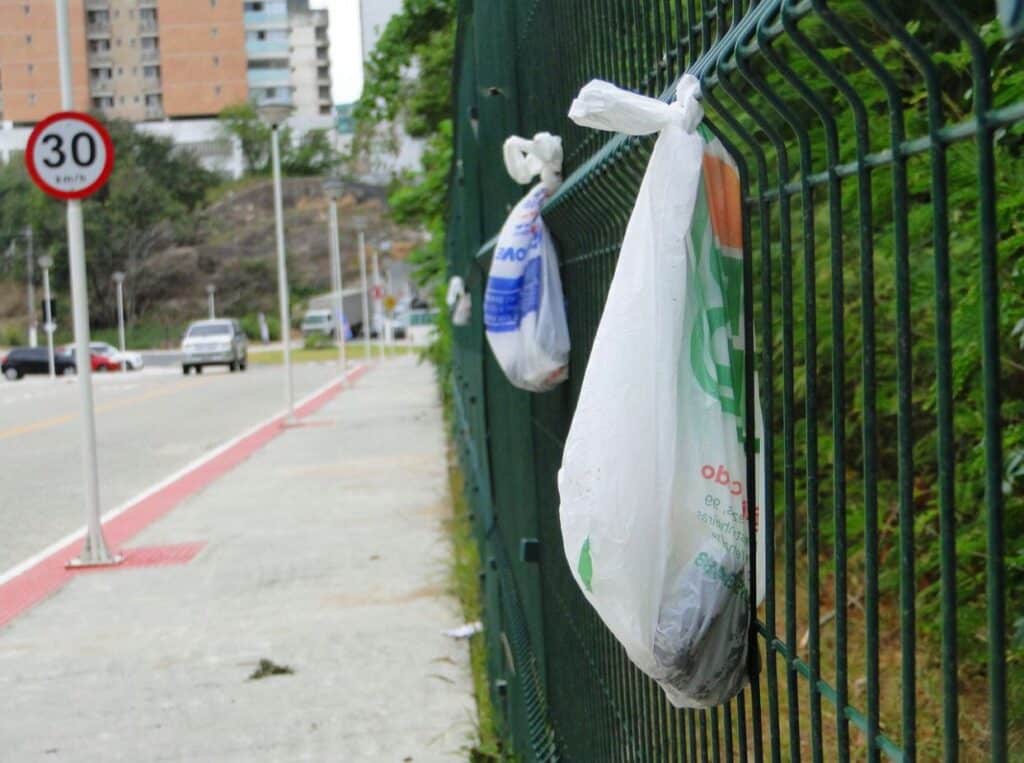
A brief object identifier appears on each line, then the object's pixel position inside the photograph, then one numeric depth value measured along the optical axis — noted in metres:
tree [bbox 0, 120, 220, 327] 98.81
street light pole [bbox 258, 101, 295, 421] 22.12
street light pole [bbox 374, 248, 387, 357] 50.59
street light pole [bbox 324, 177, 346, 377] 33.25
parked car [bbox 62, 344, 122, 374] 64.19
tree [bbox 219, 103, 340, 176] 134.62
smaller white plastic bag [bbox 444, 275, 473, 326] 8.28
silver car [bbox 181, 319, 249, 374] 49.81
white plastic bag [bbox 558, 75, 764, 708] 1.66
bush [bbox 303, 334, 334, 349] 76.25
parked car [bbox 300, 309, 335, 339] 85.44
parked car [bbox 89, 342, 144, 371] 64.44
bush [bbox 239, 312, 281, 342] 96.81
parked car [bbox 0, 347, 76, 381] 57.69
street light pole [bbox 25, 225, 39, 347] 63.42
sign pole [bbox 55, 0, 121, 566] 9.12
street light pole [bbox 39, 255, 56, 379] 55.06
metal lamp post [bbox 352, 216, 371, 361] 43.78
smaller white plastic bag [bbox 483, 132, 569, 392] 3.08
